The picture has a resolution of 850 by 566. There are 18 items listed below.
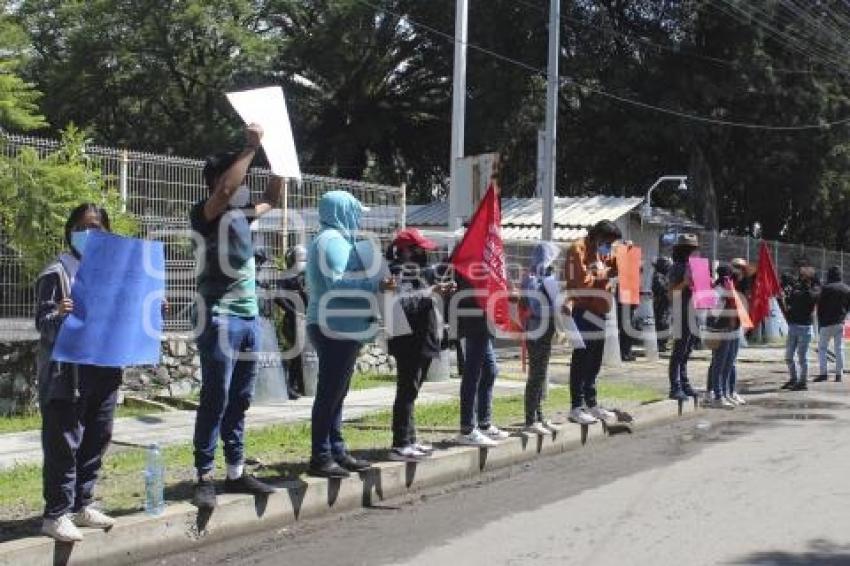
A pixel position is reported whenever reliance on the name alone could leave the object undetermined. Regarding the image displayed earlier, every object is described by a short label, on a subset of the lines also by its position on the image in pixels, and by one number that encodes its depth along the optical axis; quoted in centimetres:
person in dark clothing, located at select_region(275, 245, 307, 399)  1243
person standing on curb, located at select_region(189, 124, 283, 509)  600
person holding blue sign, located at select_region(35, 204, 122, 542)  534
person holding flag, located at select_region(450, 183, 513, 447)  871
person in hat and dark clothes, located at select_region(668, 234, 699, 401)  1212
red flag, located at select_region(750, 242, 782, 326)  1628
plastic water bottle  589
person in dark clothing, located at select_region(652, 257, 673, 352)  1914
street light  2461
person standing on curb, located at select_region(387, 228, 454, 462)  779
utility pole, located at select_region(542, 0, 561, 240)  1663
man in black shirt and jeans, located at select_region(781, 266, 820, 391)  1538
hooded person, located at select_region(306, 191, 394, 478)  684
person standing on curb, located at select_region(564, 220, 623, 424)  1005
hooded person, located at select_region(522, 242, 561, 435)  955
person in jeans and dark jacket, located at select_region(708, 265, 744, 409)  1279
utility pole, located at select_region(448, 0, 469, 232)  1728
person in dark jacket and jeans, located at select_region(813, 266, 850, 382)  1609
